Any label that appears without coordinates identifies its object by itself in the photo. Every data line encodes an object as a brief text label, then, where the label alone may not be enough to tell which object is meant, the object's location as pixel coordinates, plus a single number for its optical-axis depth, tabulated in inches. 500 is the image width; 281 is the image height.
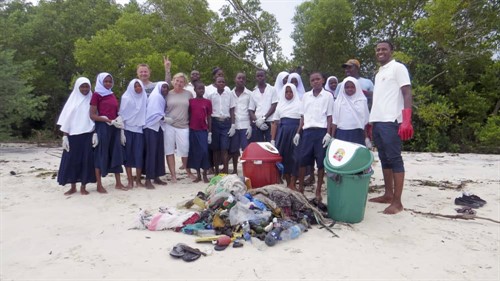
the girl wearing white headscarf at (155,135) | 224.4
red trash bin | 194.4
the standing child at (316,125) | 192.9
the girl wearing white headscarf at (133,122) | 219.0
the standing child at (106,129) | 206.7
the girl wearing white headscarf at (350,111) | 192.5
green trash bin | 158.1
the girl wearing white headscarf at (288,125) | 209.9
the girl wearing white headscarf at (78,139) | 204.4
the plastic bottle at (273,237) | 134.0
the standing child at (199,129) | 238.1
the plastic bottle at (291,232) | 139.2
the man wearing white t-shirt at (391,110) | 173.5
